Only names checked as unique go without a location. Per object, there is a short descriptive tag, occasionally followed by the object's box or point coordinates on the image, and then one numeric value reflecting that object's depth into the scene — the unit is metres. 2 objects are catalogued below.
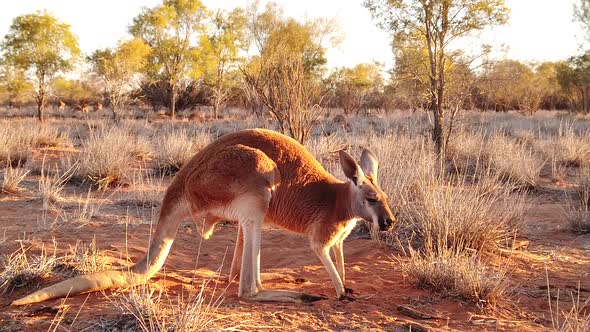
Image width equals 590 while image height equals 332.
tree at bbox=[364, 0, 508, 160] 10.99
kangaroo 3.68
